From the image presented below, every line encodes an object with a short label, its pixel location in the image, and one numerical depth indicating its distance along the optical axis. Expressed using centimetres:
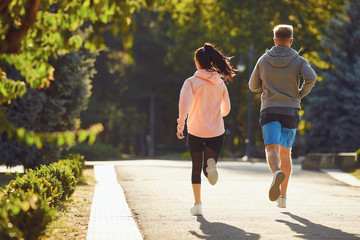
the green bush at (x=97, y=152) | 4563
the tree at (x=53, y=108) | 2204
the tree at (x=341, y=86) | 4464
